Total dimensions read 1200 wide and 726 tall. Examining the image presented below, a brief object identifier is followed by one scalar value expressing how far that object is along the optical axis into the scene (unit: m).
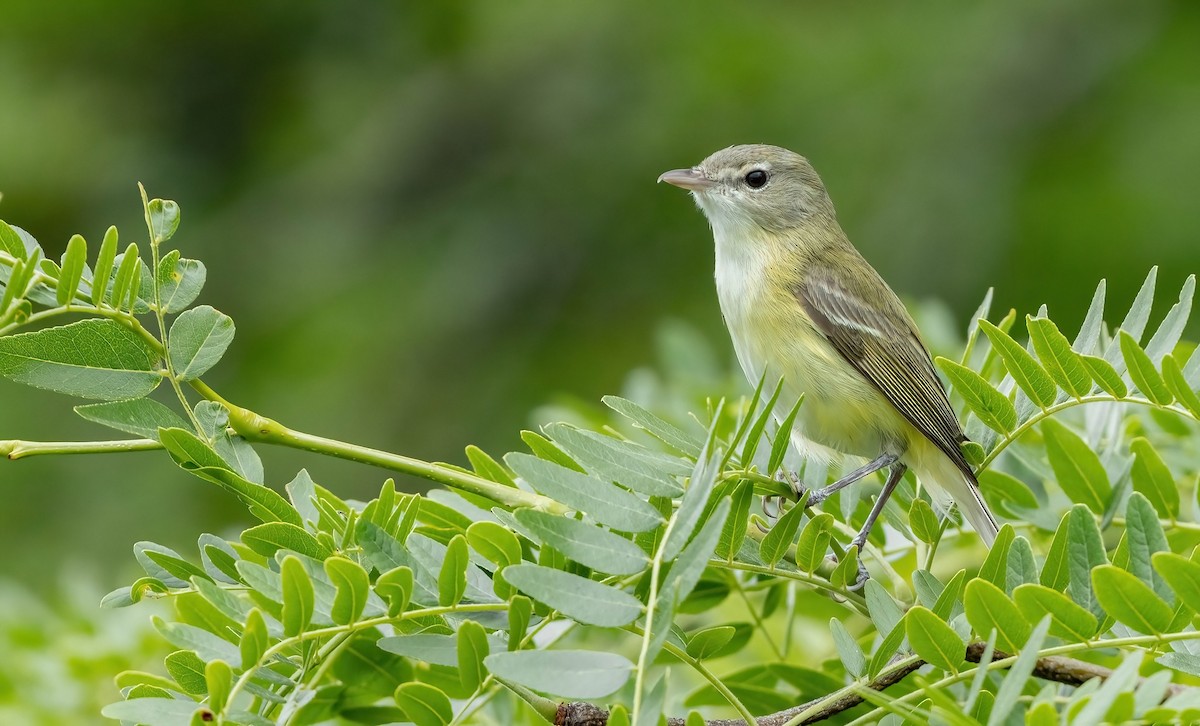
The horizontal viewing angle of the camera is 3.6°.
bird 4.08
